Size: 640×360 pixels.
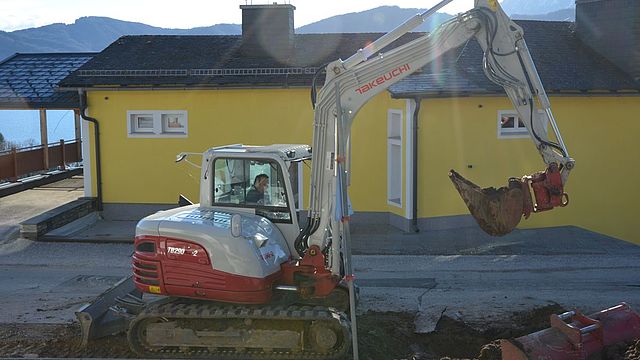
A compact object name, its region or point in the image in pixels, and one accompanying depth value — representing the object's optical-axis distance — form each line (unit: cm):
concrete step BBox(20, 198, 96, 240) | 1583
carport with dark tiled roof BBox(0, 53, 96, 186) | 2062
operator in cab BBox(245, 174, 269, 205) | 873
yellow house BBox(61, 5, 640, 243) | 1659
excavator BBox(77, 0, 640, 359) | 802
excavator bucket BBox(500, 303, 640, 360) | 736
